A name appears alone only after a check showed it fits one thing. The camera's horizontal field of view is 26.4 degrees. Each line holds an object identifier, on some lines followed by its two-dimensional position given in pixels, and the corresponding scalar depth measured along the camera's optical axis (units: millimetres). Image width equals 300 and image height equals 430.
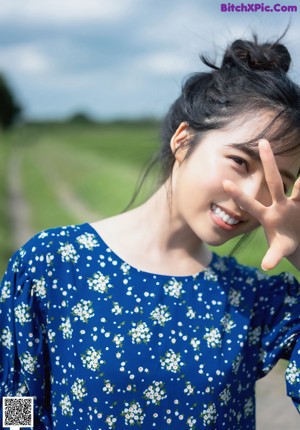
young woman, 1486
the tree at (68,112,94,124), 74375
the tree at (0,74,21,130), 70562
